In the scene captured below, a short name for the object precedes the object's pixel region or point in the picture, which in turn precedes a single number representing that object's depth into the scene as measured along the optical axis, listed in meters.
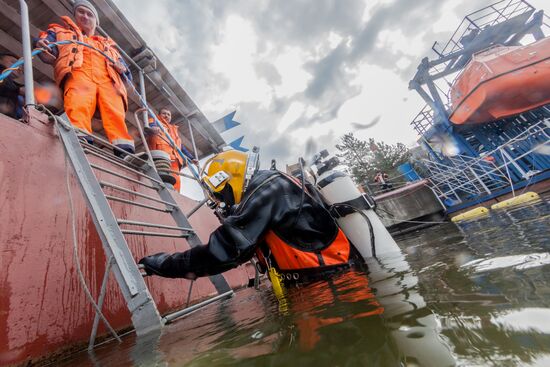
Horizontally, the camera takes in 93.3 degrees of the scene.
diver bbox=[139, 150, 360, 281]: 1.69
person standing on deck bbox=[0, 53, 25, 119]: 2.95
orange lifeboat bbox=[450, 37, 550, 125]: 8.02
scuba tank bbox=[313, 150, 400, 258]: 2.43
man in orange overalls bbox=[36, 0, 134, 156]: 2.64
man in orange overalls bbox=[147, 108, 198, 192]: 4.50
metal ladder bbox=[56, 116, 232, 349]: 1.55
